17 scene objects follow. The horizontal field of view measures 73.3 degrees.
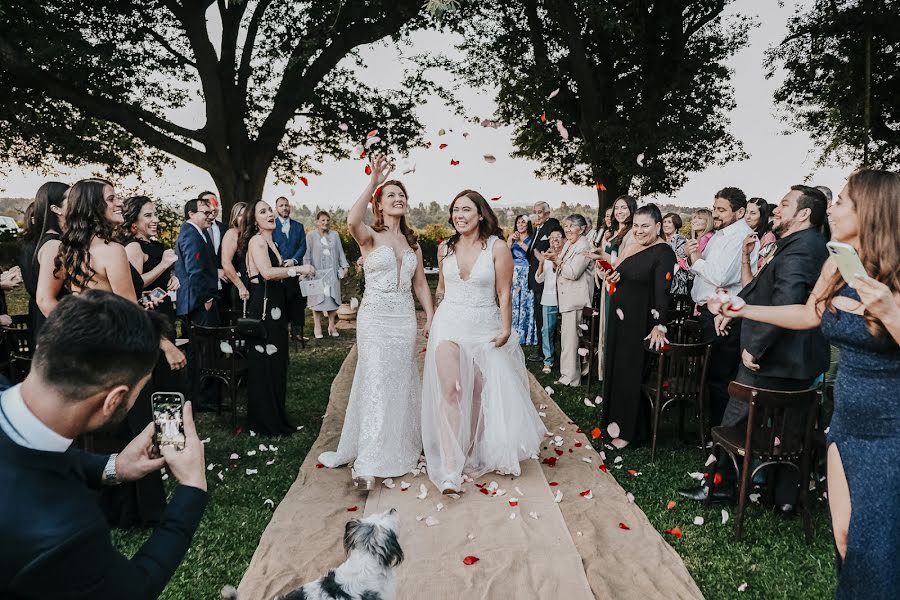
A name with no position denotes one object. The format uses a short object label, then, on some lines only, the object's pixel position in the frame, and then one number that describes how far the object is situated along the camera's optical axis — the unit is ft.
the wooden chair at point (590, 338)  23.77
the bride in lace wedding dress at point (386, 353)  15.48
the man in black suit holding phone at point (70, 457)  4.01
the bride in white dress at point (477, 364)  15.46
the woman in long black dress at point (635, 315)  17.11
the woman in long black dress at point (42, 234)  11.51
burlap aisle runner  10.70
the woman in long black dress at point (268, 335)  18.21
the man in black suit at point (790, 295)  12.32
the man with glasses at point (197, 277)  21.61
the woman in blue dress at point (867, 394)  7.16
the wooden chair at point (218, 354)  18.40
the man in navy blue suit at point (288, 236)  29.63
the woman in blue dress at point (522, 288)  32.63
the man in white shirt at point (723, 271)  18.26
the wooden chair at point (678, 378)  16.33
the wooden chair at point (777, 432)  11.67
